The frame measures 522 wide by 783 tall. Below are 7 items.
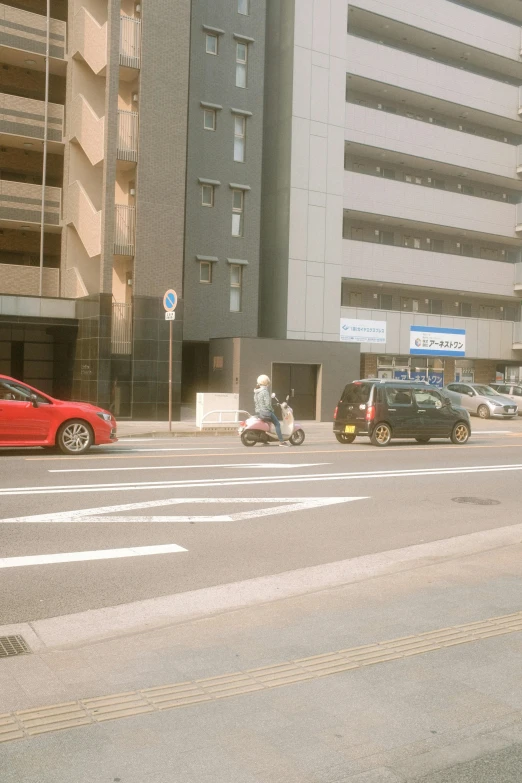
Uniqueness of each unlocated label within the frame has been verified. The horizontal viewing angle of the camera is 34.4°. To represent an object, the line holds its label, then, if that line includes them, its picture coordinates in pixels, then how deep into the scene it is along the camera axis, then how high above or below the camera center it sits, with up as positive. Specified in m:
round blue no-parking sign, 22.69 +1.68
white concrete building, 39.25 +9.60
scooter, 19.28 -1.50
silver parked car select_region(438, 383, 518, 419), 37.25 -1.31
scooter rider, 19.31 -0.84
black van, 21.14 -1.11
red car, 15.73 -1.19
